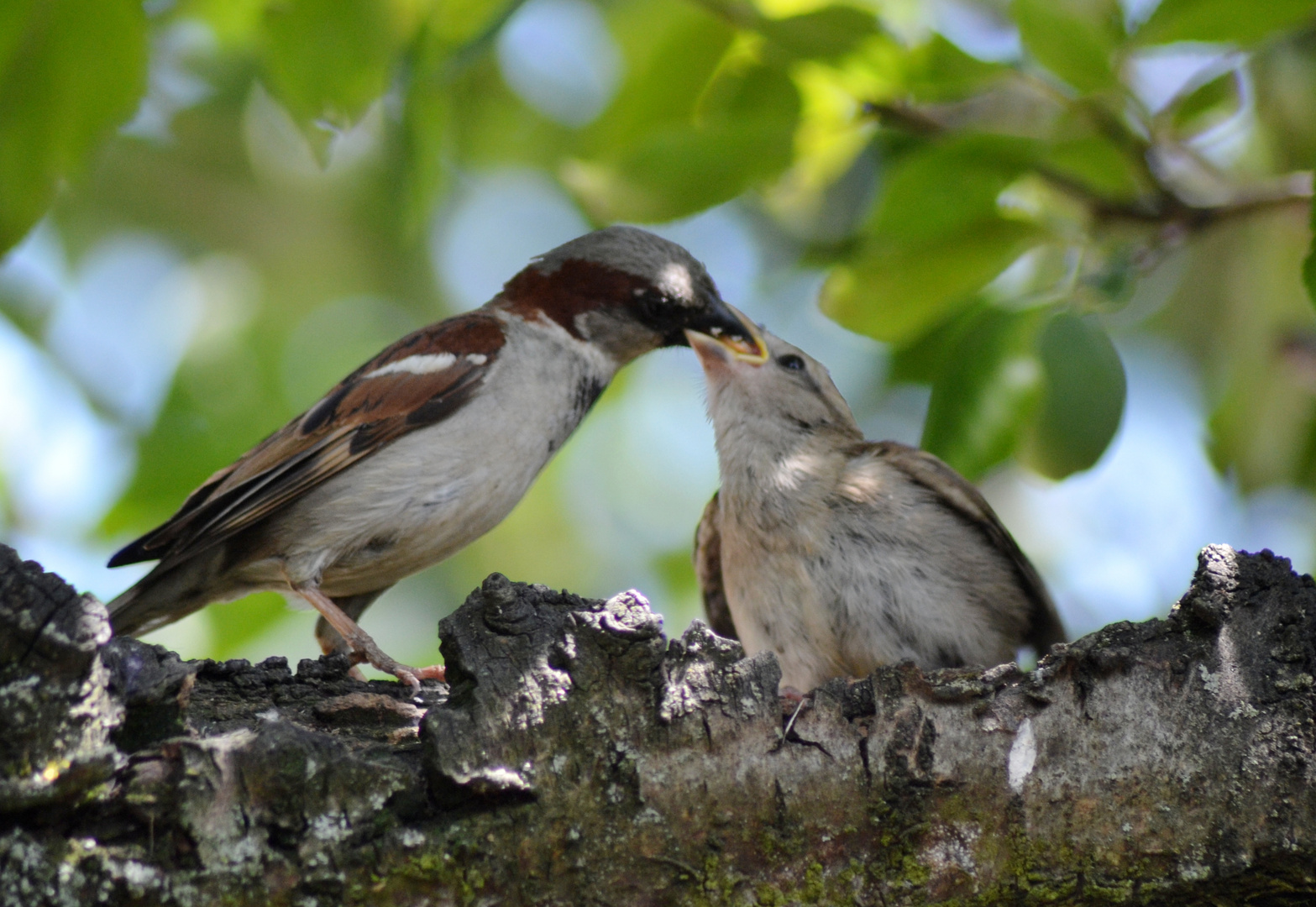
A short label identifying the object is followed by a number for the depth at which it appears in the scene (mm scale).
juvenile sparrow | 9062
